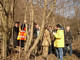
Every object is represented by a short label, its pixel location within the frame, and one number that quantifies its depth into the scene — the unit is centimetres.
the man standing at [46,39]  461
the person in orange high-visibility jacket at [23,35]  572
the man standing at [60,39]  470
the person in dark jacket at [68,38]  634
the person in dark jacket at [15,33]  579
